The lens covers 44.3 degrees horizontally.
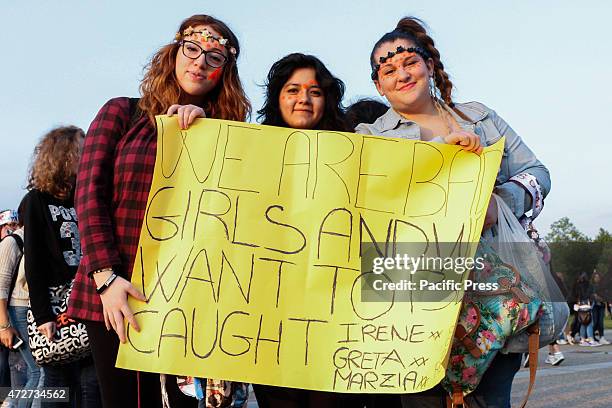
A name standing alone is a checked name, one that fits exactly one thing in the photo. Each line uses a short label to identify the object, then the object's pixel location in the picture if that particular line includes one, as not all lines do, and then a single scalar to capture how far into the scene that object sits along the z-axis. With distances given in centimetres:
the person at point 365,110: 414
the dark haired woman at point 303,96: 339
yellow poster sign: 275
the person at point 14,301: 525
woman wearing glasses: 275
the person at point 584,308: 1659
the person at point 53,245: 416
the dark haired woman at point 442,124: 281
